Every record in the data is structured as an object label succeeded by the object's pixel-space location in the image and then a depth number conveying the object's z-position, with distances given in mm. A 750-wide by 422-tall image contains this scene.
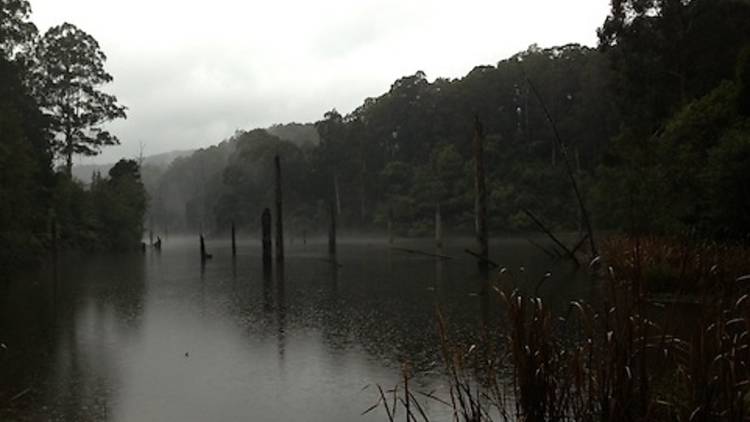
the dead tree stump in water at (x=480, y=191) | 26672
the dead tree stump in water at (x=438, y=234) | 43219
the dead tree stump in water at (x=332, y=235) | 40159
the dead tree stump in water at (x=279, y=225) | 35044
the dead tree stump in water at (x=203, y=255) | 39338
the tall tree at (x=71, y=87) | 49406
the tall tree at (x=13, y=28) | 36831
